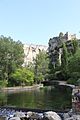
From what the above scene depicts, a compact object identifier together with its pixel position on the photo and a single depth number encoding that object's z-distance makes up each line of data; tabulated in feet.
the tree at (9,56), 79.78
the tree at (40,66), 92.12
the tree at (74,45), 102.03
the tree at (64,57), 100.28
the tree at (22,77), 82.42
